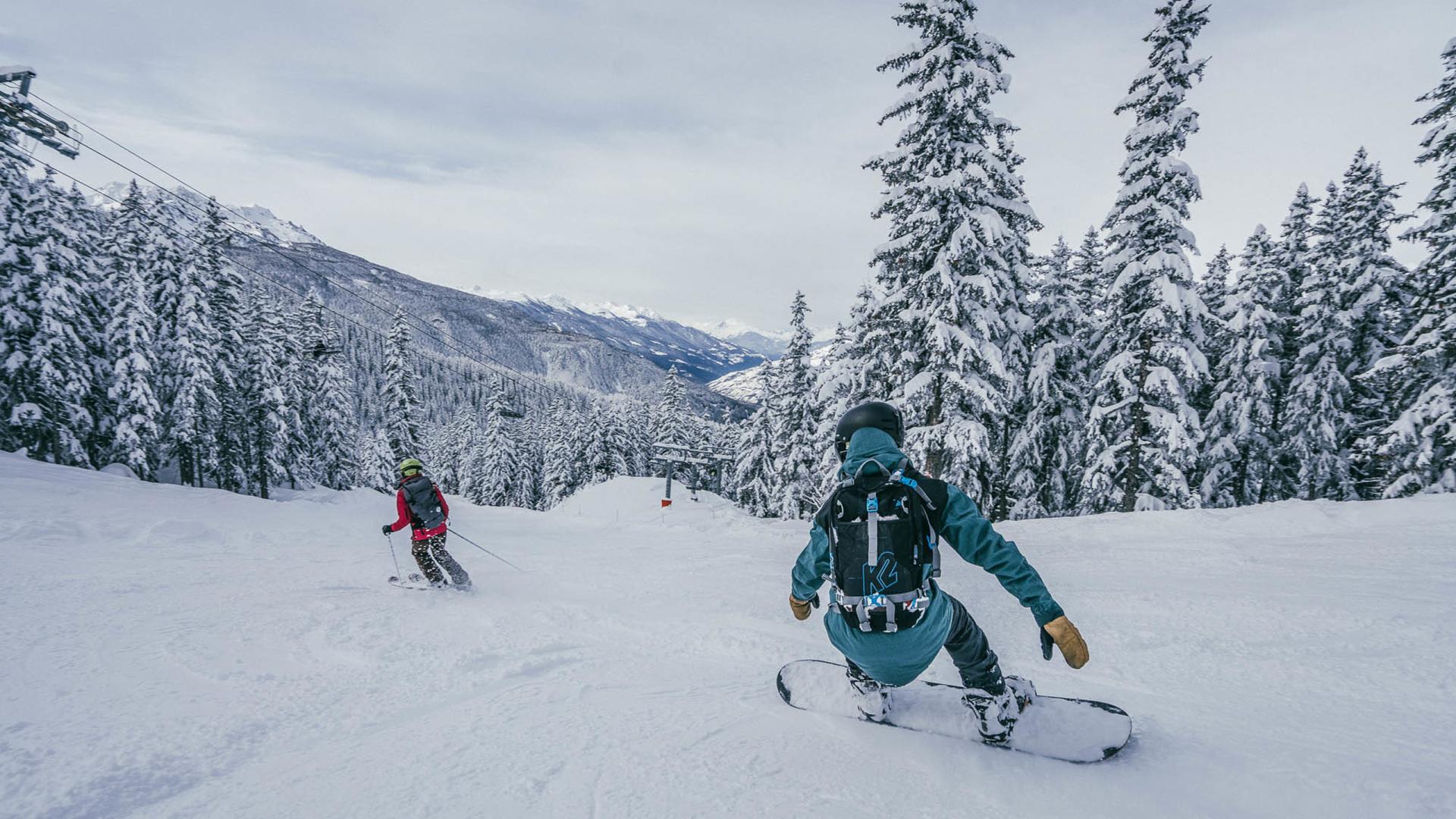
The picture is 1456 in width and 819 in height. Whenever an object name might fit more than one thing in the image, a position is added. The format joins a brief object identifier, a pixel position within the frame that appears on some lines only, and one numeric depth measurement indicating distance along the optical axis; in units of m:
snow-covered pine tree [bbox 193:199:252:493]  28.81
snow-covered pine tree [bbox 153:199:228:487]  27.14
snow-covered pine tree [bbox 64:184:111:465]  25.25
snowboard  3.41
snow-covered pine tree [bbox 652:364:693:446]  50.75
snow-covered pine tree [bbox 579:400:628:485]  53.25
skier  8.18
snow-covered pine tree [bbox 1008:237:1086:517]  22.11
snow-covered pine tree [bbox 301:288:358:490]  38.50
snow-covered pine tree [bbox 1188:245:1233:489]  24.09
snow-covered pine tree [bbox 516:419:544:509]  61.34
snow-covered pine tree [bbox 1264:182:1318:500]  23.66
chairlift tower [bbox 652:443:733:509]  36.47
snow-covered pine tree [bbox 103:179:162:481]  25.19
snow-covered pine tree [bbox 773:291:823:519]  30.44
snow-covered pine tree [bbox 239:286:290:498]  31.38
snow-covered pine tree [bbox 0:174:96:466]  22.05
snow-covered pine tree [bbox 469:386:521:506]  55.59
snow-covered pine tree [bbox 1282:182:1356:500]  21.72
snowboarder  3.21
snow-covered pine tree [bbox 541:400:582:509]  55.31
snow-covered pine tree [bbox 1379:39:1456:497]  14.49
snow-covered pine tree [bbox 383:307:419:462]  42.16
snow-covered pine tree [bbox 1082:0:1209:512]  15.94
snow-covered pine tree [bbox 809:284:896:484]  18.55
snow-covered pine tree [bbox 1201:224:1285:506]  23.03
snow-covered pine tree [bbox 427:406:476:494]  72.38
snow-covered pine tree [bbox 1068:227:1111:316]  24.64
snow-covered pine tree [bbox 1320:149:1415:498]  20.53
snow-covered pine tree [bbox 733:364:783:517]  37.44
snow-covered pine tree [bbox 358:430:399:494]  44.03
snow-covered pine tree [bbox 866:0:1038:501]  14.41
